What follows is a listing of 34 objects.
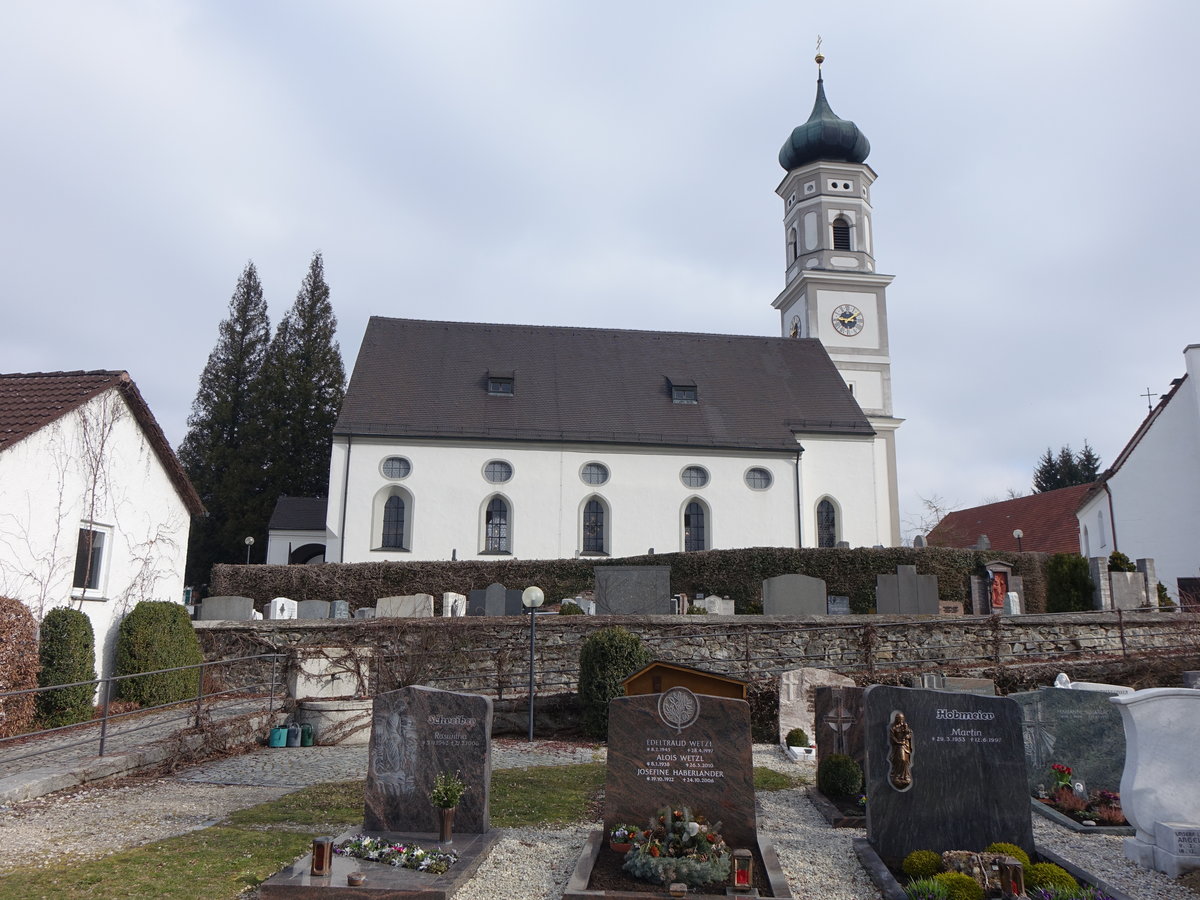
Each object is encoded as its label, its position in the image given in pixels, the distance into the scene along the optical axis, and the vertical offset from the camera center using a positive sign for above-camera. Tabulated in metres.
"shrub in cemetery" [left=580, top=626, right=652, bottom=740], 14.13 -0.75
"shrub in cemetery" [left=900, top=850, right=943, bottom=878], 6.58 -1.73
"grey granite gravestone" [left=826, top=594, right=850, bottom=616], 23.45 +0.41
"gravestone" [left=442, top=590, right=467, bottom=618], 20.36 +0.36
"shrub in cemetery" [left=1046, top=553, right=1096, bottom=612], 20.11 +0.83
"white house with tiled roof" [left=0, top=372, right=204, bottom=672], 13.41 +1.93
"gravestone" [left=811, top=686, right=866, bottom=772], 10.20 -1.13
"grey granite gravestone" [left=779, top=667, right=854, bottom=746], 13.65 -1.09
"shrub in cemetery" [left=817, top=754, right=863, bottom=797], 9.33 -1.57
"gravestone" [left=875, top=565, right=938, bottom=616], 19.41 +0.58
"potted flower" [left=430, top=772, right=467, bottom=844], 7.37 -1.43
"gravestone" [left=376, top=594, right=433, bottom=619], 19.36 +0.30
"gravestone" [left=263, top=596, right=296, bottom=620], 21.64 +0.26
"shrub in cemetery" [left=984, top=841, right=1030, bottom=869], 6.56 -1.63
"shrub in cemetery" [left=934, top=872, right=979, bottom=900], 6.00 -1.72
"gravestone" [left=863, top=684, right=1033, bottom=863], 7.11 -1.21
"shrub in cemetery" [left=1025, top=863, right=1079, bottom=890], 6.09 -1.69
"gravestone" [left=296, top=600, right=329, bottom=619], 21.77 +0.26
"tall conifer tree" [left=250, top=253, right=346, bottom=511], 42.66 +10.26
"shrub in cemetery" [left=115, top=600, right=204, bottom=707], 14.89 -0.54
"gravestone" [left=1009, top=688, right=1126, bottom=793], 9.52 -1.19
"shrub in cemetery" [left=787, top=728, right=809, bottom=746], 12.96 -1.63
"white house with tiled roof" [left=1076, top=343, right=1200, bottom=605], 26.33 +3.99
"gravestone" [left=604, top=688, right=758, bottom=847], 7.11 -1.08
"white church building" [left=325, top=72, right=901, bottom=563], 29.22 +5.67
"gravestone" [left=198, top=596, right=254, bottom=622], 20.39 +0.24
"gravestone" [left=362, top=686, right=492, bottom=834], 7.62 -1.13
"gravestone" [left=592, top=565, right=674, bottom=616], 18.06 +0.58
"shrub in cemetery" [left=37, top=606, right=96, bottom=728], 13.09 -0.64
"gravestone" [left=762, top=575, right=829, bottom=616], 17.91 +0.51
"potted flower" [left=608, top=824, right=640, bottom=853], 6.82 -1.60
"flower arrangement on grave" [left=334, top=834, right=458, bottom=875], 6.64 -1.71
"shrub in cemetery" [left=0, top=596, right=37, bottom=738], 12.22 -0.58
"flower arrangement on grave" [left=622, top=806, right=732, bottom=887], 6.22 -1.61
